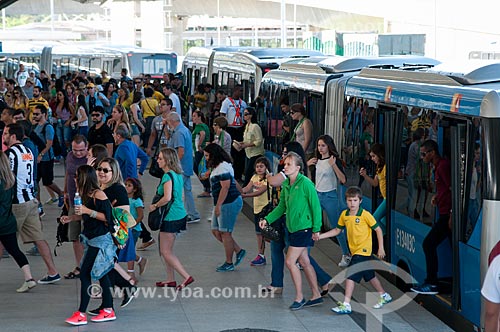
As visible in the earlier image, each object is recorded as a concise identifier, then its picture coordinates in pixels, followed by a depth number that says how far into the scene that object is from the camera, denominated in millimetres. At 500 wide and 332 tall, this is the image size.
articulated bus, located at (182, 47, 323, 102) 24203
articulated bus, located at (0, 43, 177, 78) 47938
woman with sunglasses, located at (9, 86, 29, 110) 21219
